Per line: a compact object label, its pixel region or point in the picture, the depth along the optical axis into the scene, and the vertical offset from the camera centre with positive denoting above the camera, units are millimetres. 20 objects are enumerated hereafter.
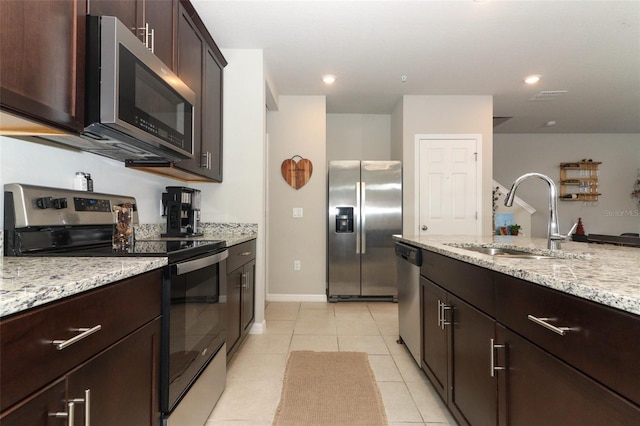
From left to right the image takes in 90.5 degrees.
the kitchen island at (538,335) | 672 -340
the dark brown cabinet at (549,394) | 682 -447
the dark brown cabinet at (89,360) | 612 -351
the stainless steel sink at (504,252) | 1756 -203
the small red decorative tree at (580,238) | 2681 -174
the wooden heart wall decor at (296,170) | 4008 +583
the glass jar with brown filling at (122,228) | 1494 -61
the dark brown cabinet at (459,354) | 1194 -627
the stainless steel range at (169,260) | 1203 -199
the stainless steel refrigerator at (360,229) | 3998 -158
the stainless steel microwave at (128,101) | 1207 +509
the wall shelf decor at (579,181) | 6027 +698
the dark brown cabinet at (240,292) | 2105 -576
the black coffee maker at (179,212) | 2385 +28
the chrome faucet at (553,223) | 1551 -27
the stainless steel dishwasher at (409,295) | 2070 -565
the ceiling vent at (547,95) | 3924 +1562
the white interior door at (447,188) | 4137 +380
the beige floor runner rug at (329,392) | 1647 -1048
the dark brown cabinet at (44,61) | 890 +482
